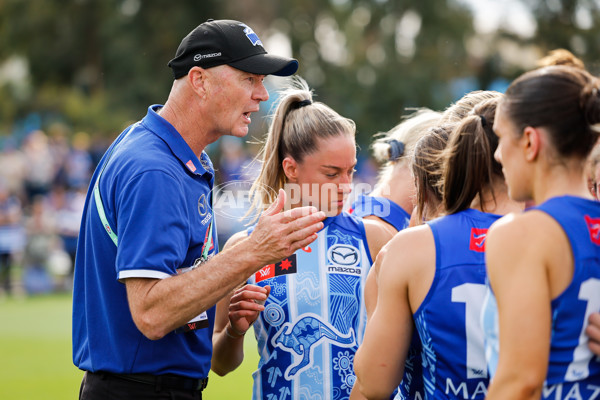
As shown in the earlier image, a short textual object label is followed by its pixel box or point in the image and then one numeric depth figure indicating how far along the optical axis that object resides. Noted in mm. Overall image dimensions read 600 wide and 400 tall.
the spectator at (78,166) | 17891
